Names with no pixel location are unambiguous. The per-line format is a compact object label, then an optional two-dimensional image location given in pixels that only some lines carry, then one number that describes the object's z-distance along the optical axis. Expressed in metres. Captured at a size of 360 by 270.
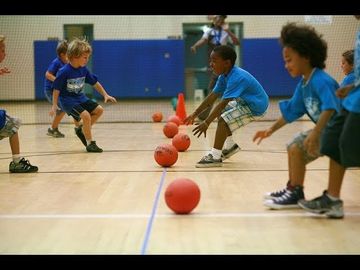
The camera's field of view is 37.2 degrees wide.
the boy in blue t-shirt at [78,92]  6.78
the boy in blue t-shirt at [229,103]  5.59
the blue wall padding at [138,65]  17.30
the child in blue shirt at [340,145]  3.33
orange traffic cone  10.50
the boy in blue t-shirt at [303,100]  3.53
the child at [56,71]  8.44
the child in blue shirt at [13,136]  5.28
